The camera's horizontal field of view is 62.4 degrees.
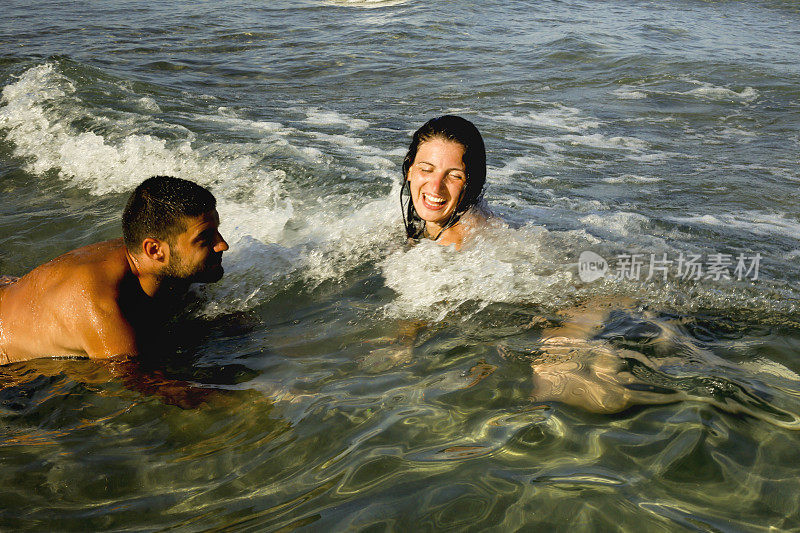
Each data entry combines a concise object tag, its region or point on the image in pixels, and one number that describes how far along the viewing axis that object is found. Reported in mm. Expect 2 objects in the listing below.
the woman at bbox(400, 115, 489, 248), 4332
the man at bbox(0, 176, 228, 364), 3584
